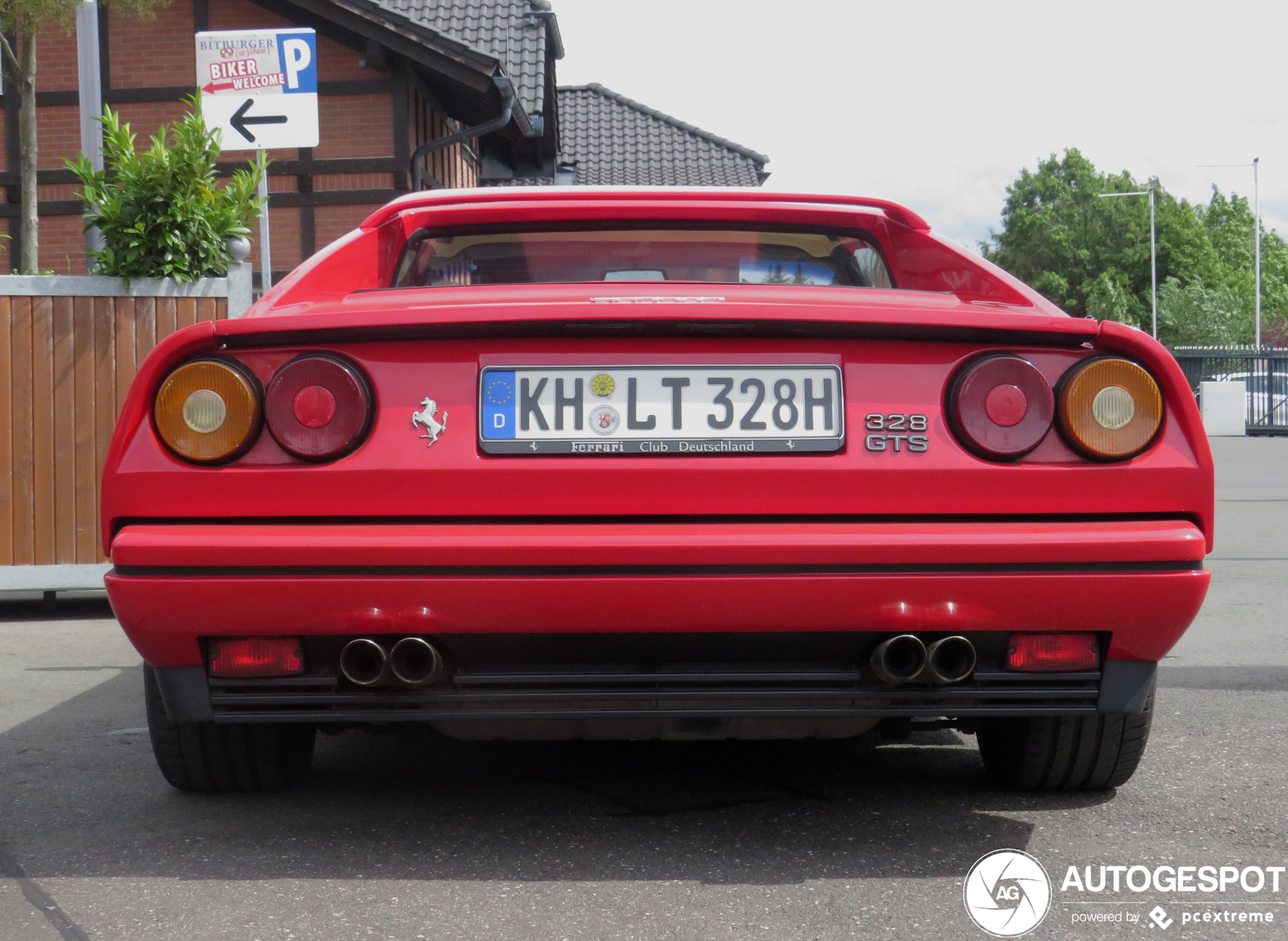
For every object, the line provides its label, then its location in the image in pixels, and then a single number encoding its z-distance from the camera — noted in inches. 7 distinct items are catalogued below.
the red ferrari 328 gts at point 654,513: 101.8
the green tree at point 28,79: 390.9
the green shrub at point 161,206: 261.9
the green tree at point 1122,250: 3208.7
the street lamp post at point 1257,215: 2425.0
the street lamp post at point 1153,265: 2829.7
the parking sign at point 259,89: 250.2
